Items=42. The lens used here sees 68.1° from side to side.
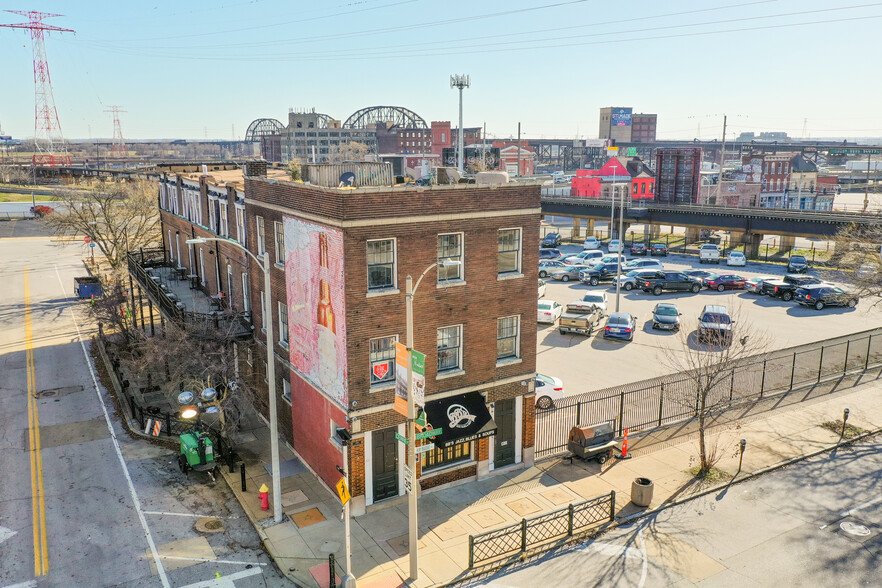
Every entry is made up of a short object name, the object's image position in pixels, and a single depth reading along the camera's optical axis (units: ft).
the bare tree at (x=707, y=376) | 73.92
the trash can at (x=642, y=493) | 67.51
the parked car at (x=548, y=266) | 191.84
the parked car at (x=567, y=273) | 186.70
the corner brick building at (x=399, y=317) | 63.72
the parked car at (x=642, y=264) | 194.18
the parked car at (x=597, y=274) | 180.86
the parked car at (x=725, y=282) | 171.32
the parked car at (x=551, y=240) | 247.44
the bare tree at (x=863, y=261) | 104.12
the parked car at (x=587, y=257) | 205.98
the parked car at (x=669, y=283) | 169.37
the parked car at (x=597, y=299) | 144.27
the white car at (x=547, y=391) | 93.43
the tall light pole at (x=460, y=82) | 214.36
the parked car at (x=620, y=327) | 126.11
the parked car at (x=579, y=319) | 130.11
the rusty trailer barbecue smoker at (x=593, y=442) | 76.69
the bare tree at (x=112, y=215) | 166.30
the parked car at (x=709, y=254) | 212.04
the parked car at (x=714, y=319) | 118.11
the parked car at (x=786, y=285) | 158.61
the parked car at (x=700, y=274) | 174.09
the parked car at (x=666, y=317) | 132.76
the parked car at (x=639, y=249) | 237.45
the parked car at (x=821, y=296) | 148.25
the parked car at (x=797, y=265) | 192.95
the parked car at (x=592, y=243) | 244.83
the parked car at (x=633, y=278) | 173.66
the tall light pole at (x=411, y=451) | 52.54
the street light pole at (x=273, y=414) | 61.41
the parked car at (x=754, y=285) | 165.68
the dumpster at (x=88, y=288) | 164.14
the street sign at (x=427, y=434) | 57.10
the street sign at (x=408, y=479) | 54.03
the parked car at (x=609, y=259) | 203.21
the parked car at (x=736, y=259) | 207.41
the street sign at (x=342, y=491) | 51.36
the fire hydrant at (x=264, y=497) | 67.31
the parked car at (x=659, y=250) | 233.55
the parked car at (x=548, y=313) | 139.03
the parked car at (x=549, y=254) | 222.07
